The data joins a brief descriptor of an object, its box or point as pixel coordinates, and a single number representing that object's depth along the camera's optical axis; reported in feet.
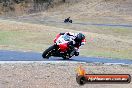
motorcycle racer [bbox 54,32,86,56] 70.69
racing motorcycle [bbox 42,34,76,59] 70.54
